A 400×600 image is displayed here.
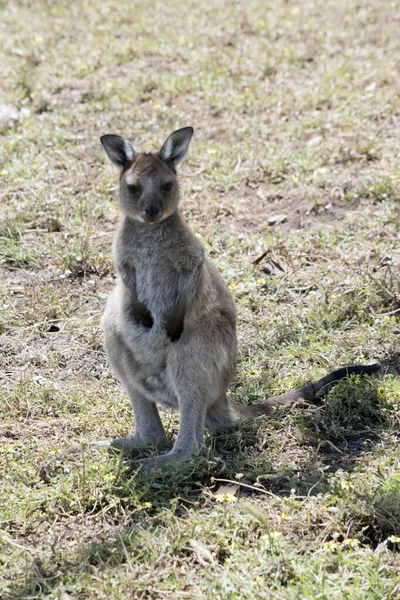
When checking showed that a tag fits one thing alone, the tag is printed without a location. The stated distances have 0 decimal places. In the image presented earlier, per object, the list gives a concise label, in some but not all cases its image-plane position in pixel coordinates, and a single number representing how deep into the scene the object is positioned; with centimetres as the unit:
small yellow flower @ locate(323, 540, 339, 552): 603
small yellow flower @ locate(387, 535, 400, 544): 604
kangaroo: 768
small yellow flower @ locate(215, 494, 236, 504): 662
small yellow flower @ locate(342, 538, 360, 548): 602
